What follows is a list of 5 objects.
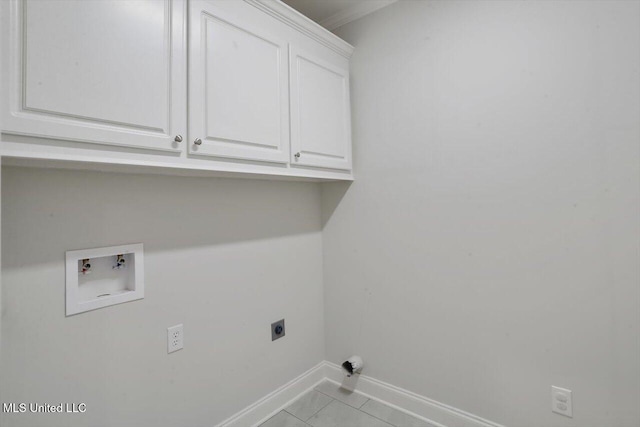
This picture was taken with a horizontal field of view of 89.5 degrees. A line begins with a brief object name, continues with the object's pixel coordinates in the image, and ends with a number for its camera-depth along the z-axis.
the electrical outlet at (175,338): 1.45
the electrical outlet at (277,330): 1.91
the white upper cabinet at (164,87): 0.88
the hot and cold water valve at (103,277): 1.18
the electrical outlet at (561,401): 1.41
